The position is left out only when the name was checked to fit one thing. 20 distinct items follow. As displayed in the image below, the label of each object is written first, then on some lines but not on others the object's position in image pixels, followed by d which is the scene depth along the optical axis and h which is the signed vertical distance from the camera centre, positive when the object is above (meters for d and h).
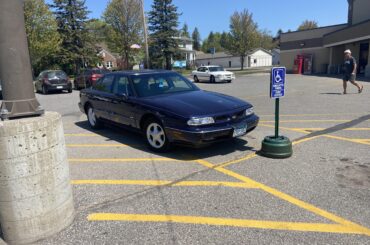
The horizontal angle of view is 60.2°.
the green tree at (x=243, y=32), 52.47 +5.78
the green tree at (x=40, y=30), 32.88 +4.74
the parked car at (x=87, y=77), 21.04 -0.28
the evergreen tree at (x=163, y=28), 45.28 +5.97
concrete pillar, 2.84 -0.95
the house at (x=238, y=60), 78.09 +2.10
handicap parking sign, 5.23 -0.25
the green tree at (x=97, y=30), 43.08 +5.91
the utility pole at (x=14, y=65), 2.92 +0.09
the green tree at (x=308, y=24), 81.69 +10.56
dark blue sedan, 5.10 -0.69
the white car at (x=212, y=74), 26.31 -0.45
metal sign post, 5.23 -1.19
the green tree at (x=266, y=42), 85.29 +6.80
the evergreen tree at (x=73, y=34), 39.66 +4.95
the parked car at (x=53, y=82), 19.34 -0.47
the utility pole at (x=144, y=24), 26.43 +3.62
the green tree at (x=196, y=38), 146.50 +14.37
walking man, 13.09 -0.14
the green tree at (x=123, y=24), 42.53 +6.37
